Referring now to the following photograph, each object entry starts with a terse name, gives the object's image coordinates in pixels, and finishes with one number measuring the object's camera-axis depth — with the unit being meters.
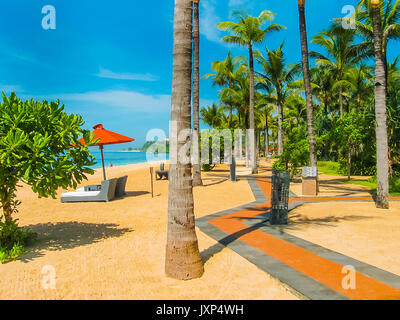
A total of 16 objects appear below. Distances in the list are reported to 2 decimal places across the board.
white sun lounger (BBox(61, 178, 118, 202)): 11.24
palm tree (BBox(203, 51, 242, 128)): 29.80
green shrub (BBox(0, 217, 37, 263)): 5.15
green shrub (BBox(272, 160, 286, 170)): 17.56
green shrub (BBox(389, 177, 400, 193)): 13.56
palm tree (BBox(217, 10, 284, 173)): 20.47
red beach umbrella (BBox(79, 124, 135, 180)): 12.11
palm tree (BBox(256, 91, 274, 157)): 30.87
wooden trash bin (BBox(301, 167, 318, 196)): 12.44
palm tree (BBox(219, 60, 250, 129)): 29.17
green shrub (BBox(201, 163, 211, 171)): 25.55
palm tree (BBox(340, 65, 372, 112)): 29.22
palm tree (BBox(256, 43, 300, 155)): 24.89
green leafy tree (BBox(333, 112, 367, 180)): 17.08
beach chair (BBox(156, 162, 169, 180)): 18.25
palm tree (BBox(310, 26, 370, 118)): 23.42
